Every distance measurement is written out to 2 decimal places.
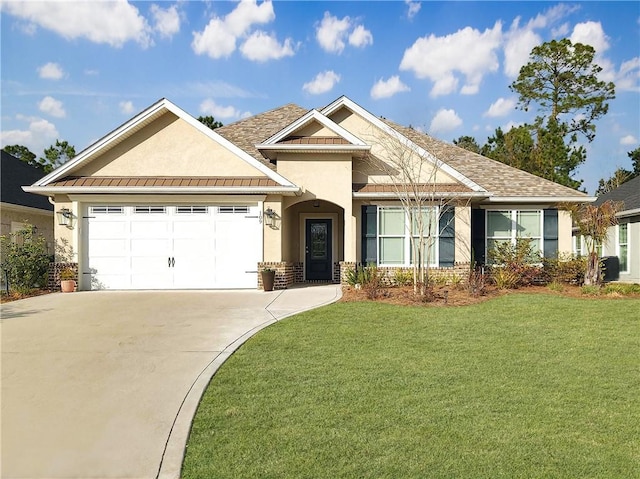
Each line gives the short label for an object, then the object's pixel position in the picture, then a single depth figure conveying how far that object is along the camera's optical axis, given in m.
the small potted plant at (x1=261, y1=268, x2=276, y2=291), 14.05
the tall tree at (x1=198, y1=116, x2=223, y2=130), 30.66
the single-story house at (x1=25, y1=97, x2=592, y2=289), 14.49
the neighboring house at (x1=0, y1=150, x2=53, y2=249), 16.59
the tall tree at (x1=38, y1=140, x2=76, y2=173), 36.09
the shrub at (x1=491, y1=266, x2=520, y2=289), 14.04
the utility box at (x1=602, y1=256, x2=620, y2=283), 18.73
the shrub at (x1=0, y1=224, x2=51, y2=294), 13.99
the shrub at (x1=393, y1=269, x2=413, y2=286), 14.76
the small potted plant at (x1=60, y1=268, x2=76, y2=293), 14.17
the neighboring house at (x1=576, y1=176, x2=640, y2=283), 17.64
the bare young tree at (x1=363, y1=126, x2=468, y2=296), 14.87
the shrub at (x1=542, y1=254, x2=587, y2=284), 15.14
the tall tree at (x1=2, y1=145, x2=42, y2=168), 34.84
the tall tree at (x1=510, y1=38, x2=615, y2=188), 31.94
